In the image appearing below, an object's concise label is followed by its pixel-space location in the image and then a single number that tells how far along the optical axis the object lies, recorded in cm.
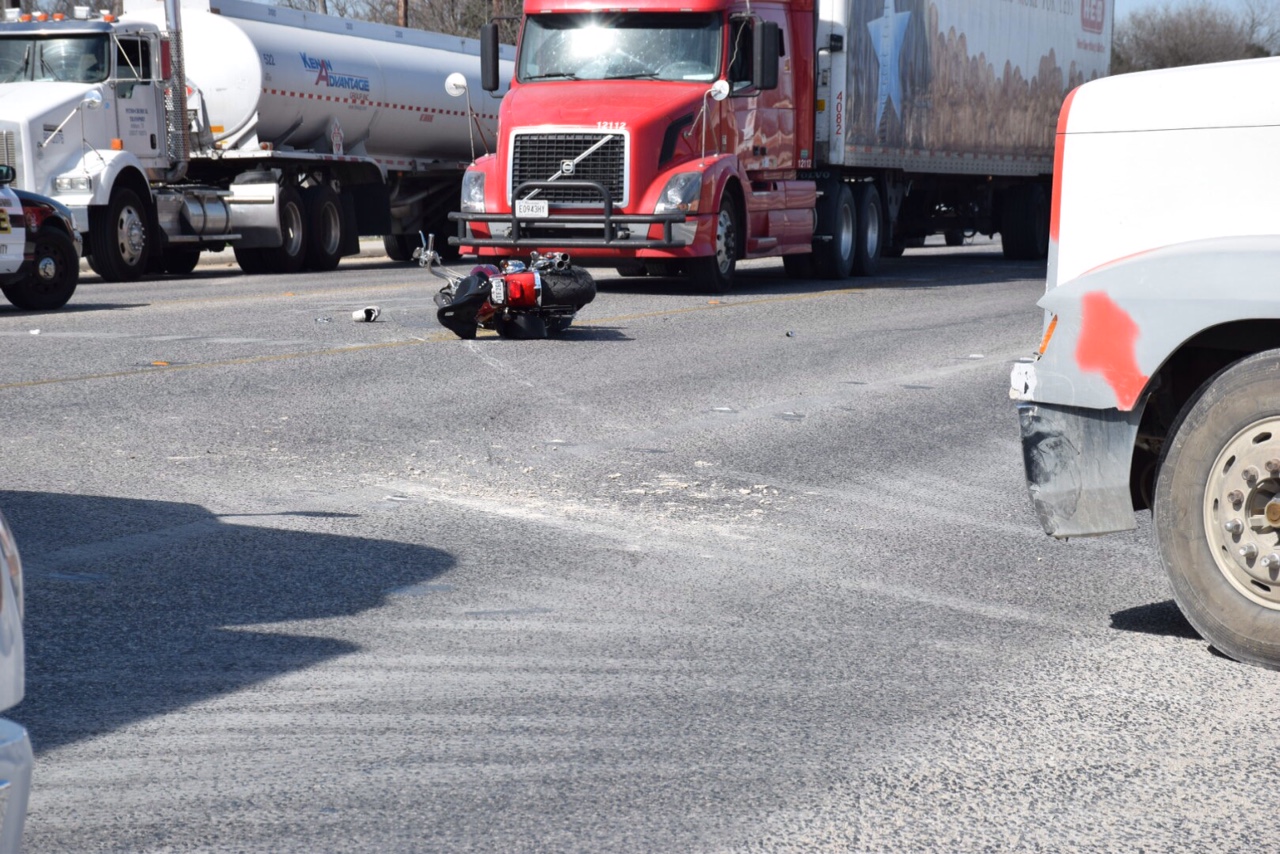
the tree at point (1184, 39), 9062
